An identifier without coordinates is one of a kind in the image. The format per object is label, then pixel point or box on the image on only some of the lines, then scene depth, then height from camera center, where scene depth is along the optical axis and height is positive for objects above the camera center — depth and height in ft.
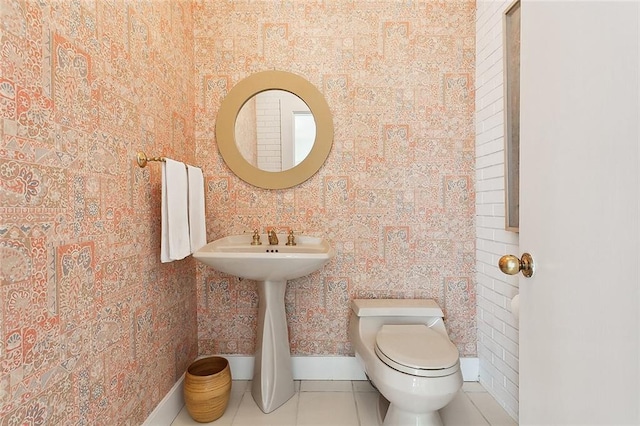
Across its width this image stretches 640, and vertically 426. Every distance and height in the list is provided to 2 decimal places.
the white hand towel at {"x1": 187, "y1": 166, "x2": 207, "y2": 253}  5.39 -0.10
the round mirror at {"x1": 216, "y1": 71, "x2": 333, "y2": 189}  6.44 +1.42
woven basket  5.14 -2.95
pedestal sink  4.90 -1.40
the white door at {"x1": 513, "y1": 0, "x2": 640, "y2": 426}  1.64 -0.07
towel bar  4.50 +0.63
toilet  4.29 -2.20
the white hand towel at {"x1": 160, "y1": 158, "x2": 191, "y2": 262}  4.76 -0.13
